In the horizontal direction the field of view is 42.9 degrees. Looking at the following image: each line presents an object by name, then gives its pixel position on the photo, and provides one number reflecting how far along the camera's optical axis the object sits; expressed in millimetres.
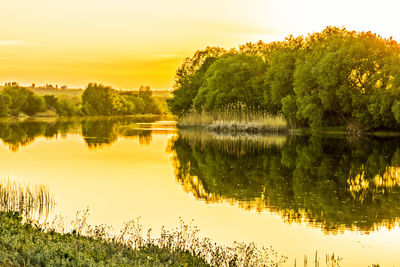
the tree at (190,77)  85125
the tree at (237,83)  69019
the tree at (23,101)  119500
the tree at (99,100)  146750
